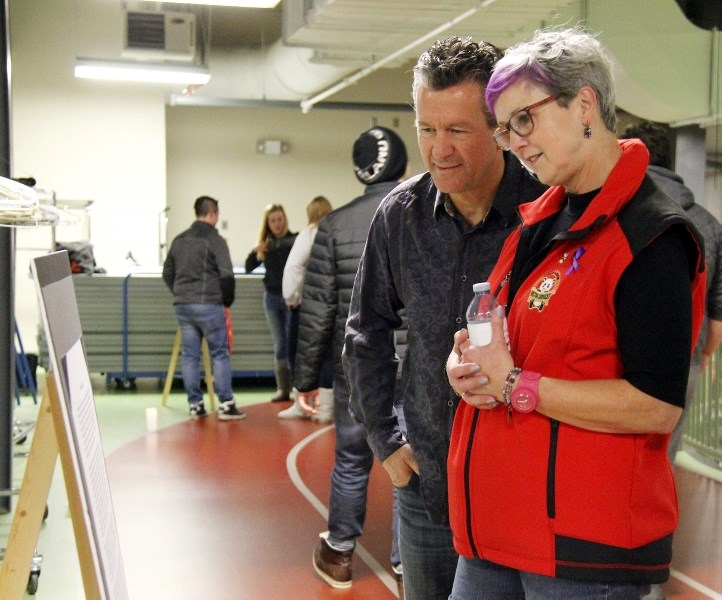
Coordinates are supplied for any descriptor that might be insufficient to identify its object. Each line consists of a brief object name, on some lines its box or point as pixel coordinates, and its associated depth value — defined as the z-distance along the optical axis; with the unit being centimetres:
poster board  165
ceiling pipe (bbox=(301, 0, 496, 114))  702
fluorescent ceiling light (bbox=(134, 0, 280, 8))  669
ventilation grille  1063
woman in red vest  141
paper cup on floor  734
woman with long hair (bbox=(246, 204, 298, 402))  822
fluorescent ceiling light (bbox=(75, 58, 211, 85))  1027
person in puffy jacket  396
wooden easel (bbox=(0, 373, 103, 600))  205
